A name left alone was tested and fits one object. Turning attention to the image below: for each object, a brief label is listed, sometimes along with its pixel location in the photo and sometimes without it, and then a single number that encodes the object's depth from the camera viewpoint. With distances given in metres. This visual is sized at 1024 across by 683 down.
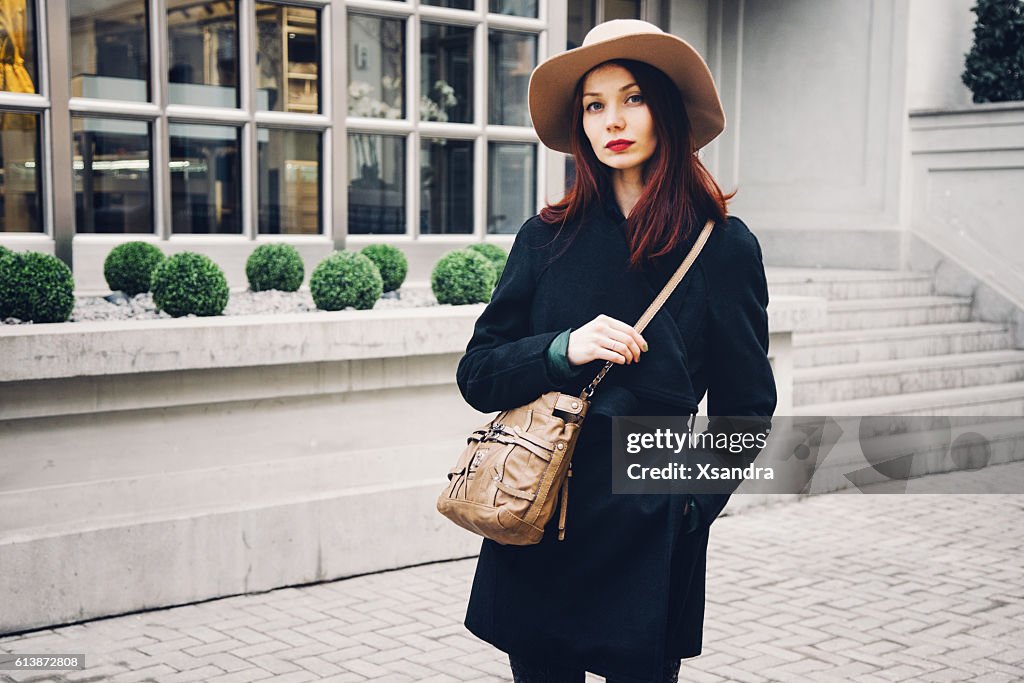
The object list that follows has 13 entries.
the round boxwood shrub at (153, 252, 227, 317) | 5.47
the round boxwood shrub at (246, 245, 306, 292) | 6.75
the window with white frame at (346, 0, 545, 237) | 8.00
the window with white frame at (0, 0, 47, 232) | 6.40
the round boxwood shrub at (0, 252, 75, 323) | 5.01
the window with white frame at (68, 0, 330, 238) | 6.76
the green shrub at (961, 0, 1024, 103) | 11.07
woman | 2.43
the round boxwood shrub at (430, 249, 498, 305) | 6.43
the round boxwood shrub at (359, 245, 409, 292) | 7.29
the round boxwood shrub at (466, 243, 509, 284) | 7.24
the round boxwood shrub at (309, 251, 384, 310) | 5.98
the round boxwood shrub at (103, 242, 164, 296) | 6.39
